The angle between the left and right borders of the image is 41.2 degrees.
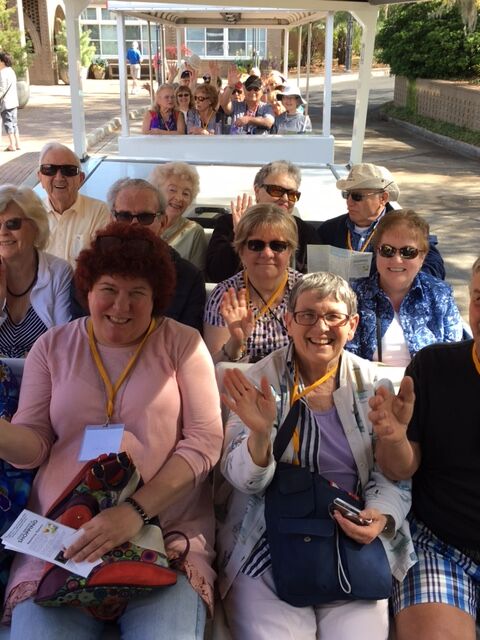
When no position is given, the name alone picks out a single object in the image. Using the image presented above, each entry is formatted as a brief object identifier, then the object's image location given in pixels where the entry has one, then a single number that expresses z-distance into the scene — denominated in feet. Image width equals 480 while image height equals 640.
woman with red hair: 6.39
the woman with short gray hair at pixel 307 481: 6.01
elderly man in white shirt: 12.50
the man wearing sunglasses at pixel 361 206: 12.19
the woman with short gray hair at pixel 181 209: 12.59
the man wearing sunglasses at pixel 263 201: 11.88
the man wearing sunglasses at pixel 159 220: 9.73
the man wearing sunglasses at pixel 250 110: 27.17
